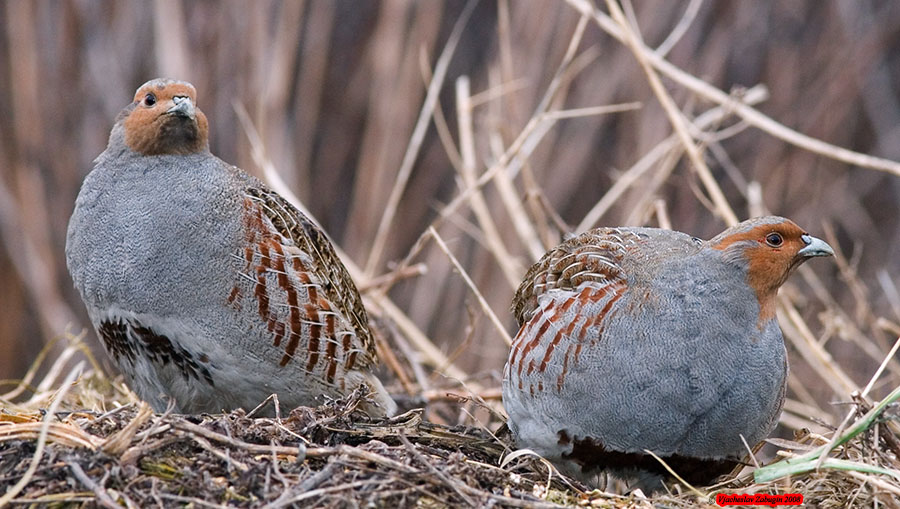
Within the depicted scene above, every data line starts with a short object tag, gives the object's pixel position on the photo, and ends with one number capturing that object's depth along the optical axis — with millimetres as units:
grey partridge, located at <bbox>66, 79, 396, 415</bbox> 8109
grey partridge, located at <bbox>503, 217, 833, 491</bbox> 7090
